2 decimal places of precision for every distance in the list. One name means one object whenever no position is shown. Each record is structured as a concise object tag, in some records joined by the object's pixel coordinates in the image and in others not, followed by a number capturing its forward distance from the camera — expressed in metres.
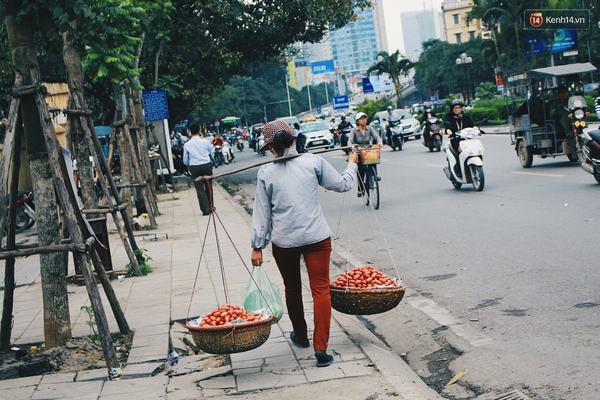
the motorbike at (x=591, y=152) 13.36
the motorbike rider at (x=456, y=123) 15.87
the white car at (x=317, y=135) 40.66
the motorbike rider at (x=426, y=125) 29.19
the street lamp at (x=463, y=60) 61.16
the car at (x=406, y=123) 38.88
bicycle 14.66
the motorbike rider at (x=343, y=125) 35.69
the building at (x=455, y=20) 130.75
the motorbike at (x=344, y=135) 33.97
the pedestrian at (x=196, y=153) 18.62
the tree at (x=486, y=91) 74.12
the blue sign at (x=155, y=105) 22.47
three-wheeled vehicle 17.84
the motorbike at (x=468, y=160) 15.31
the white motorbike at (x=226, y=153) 43.12
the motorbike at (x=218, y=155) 42.44
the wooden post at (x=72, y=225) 5.99
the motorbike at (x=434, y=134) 28.77
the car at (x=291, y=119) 44.28
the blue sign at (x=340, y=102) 95.62
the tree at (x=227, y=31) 27.75
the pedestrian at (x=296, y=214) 5.64
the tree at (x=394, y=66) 78.31
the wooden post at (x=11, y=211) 6.38
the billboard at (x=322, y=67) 97.38
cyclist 14.85
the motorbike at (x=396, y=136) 32.38
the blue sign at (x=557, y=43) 49.97
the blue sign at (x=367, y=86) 96.96
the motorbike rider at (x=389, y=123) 33.03
